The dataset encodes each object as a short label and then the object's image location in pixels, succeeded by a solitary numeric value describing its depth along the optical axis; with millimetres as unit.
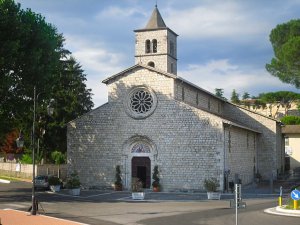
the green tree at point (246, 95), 136625
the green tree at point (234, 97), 116838
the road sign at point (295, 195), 21484
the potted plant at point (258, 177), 46094
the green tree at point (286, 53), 36375
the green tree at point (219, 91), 114638
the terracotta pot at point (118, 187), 38375
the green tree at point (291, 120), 86688
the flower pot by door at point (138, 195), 32062
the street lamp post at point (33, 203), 23109
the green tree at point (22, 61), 30969
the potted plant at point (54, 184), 37125
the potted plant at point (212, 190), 32406
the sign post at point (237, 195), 15111
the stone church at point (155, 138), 36125
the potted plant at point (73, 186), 35312
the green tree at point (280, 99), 104438
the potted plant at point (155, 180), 37062
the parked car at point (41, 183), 38469
